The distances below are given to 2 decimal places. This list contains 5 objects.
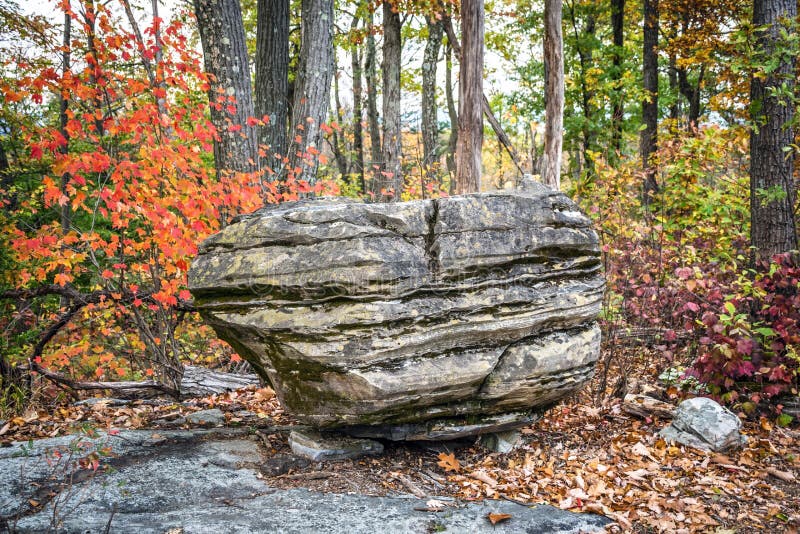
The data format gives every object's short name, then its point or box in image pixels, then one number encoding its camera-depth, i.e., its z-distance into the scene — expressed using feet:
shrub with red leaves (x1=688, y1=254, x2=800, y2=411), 16.16
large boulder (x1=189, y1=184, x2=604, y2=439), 12.68
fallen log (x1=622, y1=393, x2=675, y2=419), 17.40
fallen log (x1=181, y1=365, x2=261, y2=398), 19.83
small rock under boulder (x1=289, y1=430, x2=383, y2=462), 14.32
